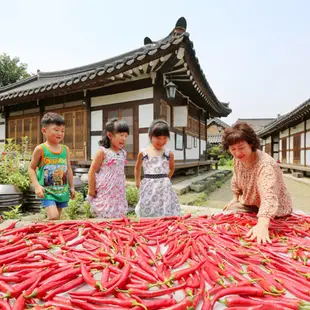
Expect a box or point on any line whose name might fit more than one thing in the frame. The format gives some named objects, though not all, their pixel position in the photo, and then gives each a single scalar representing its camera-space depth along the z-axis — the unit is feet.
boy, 9.05
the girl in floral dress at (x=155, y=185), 9.89
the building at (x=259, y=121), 174.83
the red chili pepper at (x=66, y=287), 3.54
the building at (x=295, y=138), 40.19
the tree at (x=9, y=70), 82.19
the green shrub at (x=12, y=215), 11.43
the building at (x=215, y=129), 105.70
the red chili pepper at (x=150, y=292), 3.52
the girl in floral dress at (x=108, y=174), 9.41
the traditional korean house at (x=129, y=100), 21.21
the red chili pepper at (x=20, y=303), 3.25
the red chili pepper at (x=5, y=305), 3.25
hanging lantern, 23.45
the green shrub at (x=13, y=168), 14.85
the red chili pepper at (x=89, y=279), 3.66
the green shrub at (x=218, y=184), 33.22
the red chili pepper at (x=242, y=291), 3.53
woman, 6.07
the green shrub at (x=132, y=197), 16.06
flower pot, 12.54
